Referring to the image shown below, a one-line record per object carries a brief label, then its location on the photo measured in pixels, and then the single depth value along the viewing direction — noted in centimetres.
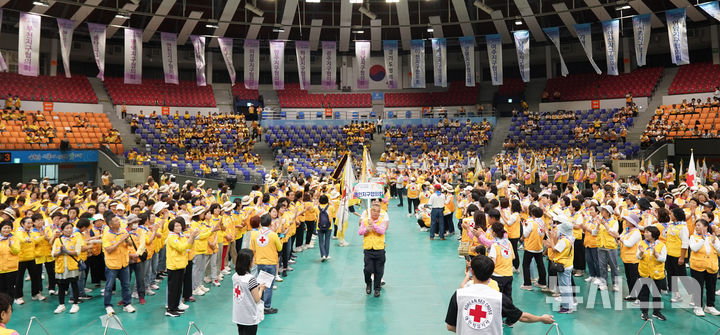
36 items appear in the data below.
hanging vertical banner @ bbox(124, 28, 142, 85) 2647
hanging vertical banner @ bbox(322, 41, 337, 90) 3002
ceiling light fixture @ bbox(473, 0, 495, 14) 2611
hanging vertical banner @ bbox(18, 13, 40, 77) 2306
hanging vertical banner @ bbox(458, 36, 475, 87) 2958
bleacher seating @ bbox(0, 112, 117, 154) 2370
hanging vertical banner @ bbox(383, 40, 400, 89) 3017
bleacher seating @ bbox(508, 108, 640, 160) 2862
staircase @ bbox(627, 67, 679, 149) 2930
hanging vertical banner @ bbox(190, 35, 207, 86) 2806
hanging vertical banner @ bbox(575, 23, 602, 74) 2614
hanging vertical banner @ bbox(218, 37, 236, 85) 2895
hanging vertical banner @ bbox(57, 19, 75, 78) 2498
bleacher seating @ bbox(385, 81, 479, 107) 3994
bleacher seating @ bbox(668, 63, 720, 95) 3077
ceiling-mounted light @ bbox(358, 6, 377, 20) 2712
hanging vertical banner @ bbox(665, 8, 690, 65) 2297
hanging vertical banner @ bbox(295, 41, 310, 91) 2964
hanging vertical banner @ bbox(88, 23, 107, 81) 2595
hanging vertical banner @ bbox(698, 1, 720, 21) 2162
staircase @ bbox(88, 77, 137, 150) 3045
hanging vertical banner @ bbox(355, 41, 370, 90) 2958
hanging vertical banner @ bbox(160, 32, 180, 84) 2825
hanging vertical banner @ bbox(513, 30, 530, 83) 2725
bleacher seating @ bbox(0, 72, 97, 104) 2981
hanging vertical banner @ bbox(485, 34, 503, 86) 2912
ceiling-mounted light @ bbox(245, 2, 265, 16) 2580
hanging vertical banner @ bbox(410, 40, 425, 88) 2931
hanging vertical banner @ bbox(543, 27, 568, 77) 2752
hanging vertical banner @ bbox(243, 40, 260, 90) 2948
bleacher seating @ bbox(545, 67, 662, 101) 3375
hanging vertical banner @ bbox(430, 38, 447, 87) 2931
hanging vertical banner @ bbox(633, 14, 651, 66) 2449
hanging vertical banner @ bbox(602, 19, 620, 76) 2484
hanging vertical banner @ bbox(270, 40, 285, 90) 2938
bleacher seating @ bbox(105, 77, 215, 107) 3556
